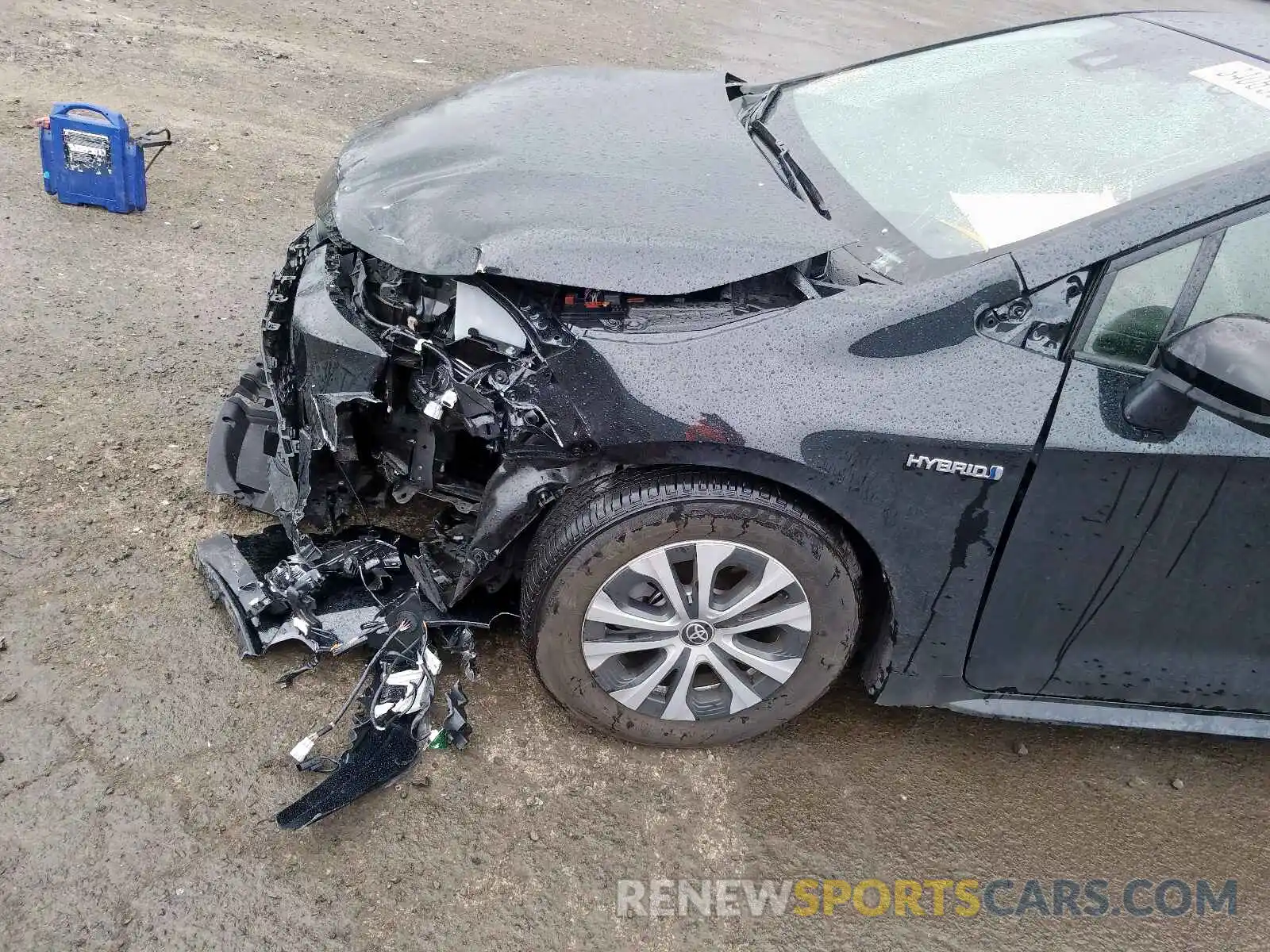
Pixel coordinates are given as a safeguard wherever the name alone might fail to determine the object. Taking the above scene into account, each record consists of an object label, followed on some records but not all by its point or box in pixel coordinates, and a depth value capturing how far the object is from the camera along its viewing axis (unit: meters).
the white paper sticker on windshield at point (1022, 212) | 2.34
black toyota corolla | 2.22
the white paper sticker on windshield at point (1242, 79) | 2.58
